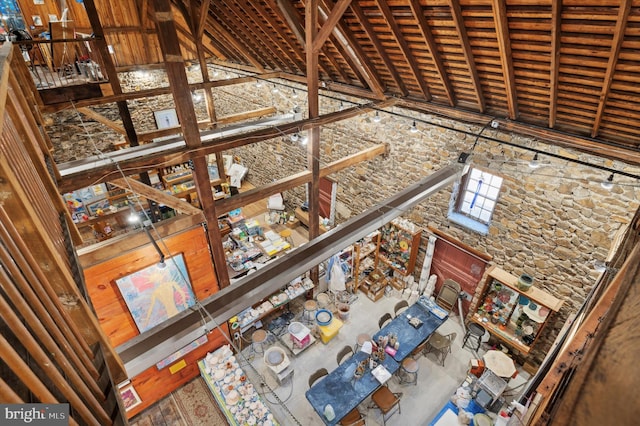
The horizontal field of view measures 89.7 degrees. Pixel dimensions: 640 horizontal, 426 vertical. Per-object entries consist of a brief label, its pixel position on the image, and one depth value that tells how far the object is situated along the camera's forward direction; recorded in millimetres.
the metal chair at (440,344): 6932
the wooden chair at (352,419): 5621
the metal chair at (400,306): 7602
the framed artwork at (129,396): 5895
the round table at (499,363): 6191
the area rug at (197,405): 6074
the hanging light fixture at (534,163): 5680
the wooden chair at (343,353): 6414
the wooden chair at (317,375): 5992
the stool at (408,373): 6551
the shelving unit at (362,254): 8367
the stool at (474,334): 7020
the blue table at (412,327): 6469
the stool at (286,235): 10524
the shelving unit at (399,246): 8242
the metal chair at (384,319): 7129
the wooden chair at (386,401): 5883
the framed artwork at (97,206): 9773
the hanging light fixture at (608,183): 4922
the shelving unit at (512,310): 6367
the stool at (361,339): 6877
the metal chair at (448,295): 7855
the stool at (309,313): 7773
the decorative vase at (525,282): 6414
